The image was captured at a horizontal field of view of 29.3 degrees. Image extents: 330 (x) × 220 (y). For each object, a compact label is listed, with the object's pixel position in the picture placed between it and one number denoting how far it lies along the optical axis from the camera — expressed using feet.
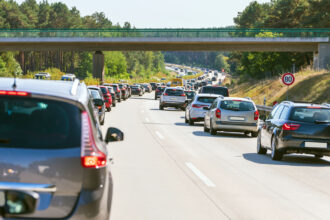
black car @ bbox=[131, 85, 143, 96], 259.39
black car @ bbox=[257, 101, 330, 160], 46.55
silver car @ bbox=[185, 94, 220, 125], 90.79
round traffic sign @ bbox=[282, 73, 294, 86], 105.91
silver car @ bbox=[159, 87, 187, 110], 141.59
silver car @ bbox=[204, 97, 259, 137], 72.43
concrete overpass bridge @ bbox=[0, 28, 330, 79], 224.12
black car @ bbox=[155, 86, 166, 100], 218.38
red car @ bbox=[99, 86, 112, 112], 112.44
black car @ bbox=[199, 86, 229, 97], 117.18
